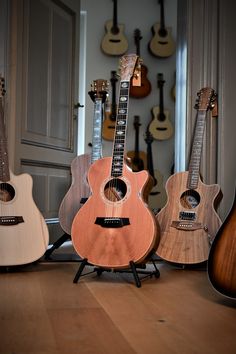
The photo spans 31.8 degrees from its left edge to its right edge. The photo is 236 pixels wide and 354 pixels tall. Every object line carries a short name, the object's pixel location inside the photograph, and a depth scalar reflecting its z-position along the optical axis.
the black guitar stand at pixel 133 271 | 1.78
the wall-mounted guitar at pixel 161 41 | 4.77
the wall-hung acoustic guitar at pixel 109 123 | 4.50
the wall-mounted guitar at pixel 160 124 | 4.66
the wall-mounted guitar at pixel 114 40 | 4.70
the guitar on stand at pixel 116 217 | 1.81
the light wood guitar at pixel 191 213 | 2.19
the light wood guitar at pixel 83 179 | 2.60
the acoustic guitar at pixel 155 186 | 4.50
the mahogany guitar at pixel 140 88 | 4.71
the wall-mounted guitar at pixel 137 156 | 4.61
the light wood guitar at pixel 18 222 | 2.07
